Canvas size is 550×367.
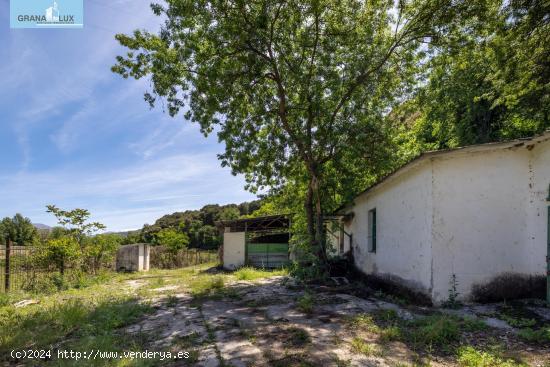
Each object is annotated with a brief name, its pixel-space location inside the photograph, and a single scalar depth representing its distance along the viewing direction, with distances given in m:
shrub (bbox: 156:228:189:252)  23.25
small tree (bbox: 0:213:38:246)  39.84
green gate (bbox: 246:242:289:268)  18.98
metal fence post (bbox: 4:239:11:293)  9.93
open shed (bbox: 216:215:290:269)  18.97
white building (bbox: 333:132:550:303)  6.29
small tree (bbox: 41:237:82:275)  11.66
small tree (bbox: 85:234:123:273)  14.45
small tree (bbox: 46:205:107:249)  14.79
